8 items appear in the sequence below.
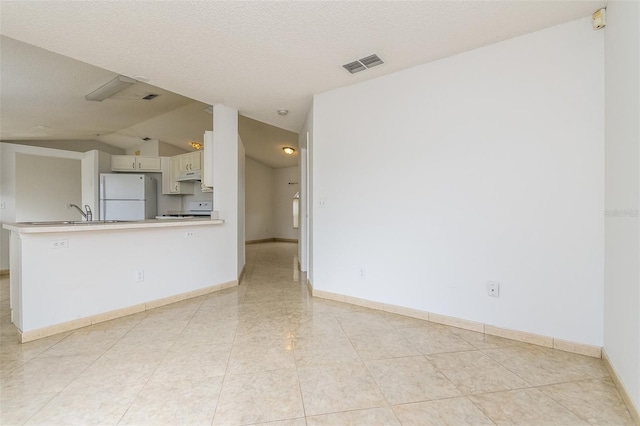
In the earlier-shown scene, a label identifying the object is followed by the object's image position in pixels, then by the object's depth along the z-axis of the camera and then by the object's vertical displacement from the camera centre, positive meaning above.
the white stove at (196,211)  5.90 +0.03
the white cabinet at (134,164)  5.91 +1.05
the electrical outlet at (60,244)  2.34 -0.26
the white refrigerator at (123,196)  5.39 +0.32
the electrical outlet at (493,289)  2.30 -0.64
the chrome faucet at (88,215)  3.25 -0.03
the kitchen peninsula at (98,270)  2.24 -0.54
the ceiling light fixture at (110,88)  3.08 +1.46
